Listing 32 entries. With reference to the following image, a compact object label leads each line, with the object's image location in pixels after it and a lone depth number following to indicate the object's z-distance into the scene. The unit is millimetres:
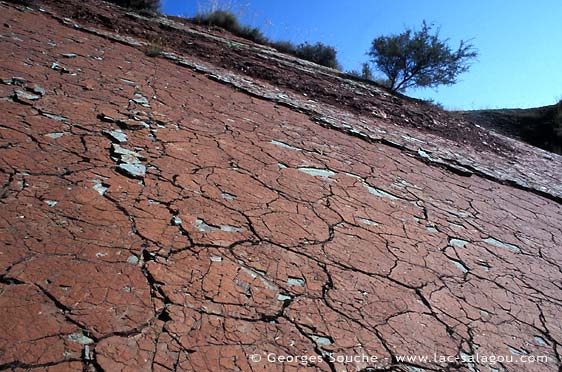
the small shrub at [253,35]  8602
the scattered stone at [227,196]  2014
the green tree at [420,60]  7816
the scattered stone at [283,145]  2953
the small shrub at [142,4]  7141
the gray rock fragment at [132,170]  1935
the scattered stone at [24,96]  2309
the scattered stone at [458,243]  2230
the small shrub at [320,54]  8784
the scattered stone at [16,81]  2467
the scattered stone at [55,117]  2230
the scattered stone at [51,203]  1550
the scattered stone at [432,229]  2322
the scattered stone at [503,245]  2377
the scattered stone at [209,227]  1700
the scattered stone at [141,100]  2868
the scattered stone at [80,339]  1055
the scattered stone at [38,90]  2476
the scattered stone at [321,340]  1293
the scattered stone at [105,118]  2413
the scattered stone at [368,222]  2192
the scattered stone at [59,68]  2992
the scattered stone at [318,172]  2629
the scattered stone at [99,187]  1735
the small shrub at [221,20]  8288
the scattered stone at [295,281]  1530
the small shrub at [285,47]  8773
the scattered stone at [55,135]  2035
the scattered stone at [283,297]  1431
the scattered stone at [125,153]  2080
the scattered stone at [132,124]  2422
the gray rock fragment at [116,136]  2218
